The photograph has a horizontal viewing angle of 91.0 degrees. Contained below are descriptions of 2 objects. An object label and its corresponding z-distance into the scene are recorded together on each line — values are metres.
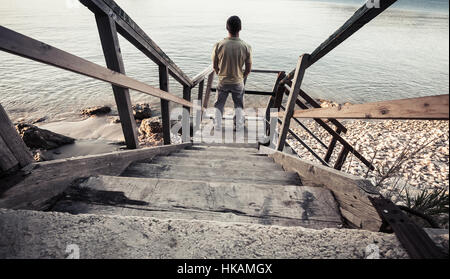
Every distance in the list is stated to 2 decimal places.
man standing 3.50
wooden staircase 1.17
